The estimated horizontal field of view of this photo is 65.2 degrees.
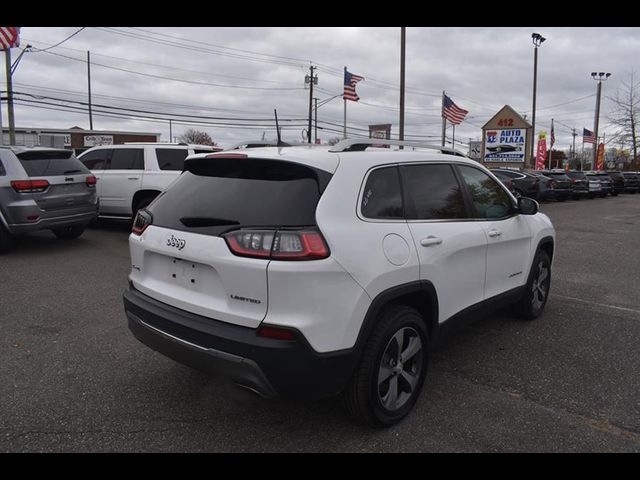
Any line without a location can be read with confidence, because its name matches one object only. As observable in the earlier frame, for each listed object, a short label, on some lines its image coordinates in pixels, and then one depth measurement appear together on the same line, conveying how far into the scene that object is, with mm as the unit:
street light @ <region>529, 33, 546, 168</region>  32469
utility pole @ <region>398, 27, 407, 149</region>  18391
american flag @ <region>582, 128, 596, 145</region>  47988
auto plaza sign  31297
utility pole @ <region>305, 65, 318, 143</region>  42669
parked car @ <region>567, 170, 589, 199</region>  25812
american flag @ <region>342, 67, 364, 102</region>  25125
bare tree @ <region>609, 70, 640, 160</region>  50188
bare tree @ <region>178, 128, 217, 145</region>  81319
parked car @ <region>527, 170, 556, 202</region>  21859
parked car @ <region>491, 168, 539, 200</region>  20422
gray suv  7766
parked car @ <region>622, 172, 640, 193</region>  35625
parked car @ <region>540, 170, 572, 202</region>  24261
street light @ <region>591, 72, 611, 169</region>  47875
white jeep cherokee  2572
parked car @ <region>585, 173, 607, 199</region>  27766
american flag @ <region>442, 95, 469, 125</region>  24609
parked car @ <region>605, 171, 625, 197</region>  32447
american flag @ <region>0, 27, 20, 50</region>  15406
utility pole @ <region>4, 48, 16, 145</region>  20984
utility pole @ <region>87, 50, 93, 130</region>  43828
